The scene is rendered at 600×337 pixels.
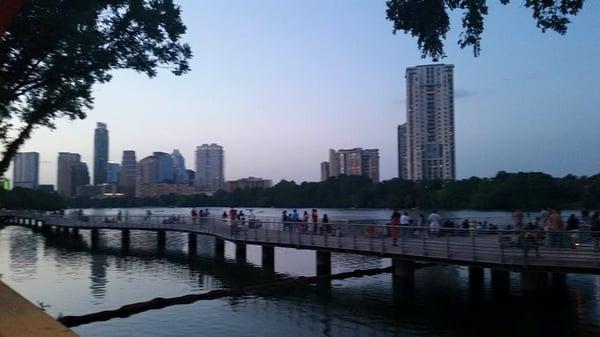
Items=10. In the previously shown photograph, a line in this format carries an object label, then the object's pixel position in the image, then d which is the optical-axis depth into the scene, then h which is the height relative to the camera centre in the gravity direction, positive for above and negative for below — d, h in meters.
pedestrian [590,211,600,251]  18.58 -0.84
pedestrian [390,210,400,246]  25.72 -0.99
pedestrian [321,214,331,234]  30.39 -1.24
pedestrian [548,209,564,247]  19.84 -0.88
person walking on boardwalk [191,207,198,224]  48.59 -1.15
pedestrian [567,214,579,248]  18.86 -1.15
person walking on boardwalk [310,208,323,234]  30.97 -1.02
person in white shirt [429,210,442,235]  26.81 -0.76
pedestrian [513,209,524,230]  25.15 -0.67
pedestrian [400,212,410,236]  25.70 -0.92
